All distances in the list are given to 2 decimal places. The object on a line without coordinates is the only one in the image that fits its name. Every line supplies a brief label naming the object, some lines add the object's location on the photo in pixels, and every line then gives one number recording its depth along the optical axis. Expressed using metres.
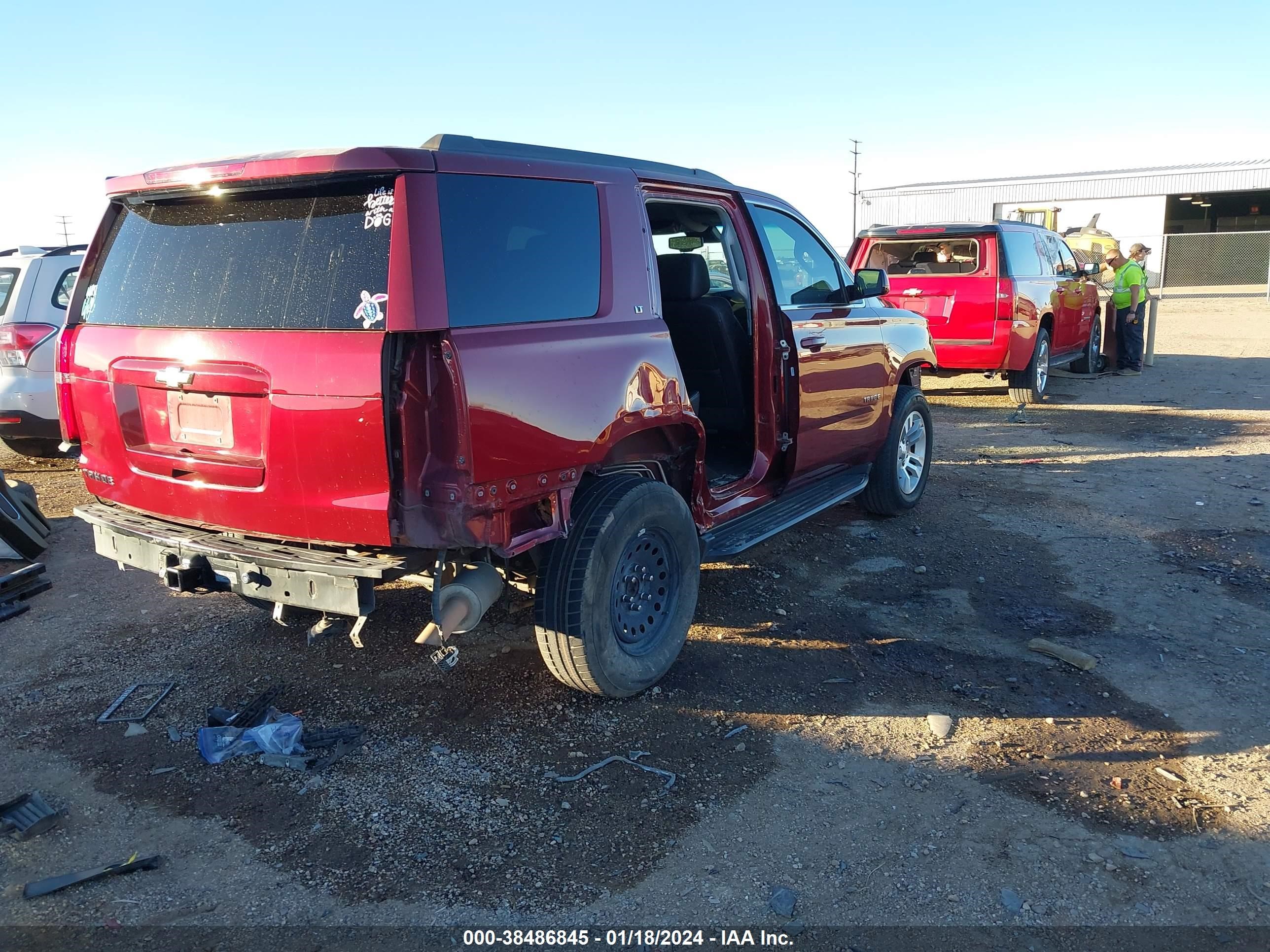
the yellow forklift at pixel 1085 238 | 24.61
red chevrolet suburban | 10.38
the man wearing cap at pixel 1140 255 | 14.62
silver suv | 7.62
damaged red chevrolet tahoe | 3.06
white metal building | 42.84
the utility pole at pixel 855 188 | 47.53
